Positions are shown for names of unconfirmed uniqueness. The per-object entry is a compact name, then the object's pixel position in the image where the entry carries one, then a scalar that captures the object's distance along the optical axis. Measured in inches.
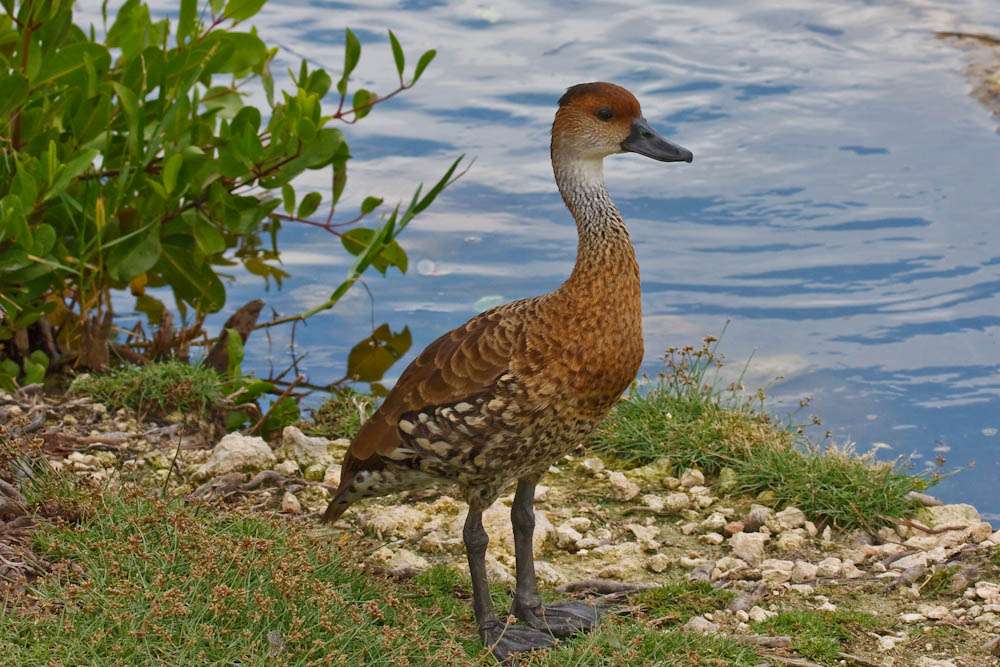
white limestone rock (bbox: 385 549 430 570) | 378.3
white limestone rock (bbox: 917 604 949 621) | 346.6
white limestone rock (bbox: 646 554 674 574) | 392.6
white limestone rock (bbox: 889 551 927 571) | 378.0
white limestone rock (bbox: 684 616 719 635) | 333.7
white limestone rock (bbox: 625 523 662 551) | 406.3
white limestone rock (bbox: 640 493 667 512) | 430.9
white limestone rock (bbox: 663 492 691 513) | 430.0
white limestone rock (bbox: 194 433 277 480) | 429.4
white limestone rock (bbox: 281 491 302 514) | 408.5
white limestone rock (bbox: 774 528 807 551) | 400.8
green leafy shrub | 420.2
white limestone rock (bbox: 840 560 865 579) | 380.2
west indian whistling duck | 309.1
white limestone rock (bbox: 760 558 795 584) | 377.7
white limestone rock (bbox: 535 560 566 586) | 380.8
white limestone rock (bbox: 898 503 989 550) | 393.4
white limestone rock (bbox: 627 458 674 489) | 452.4
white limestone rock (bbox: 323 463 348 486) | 436.5
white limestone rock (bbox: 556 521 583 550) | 405.4
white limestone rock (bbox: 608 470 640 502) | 439.8
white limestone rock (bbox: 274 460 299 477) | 442.3
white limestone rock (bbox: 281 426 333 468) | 454.3
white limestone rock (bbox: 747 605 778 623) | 347.9
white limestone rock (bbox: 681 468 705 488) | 447.2
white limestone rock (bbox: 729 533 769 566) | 392.8
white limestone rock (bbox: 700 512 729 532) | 416.2
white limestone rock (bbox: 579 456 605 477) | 459.9
